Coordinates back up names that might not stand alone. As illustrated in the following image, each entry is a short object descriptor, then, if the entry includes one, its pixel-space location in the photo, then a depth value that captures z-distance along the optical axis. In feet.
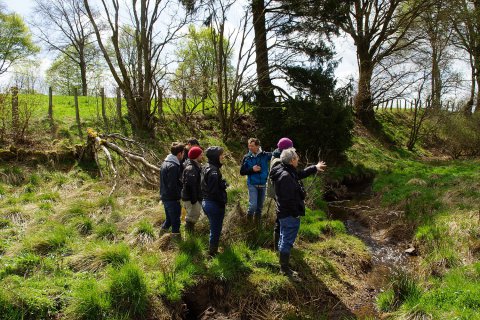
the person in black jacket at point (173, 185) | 21.30
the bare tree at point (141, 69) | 42.91
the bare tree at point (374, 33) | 62.75
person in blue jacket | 23.13
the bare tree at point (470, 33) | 60.15
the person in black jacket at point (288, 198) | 18.60
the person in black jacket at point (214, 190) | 19.48
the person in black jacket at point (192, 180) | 20.40
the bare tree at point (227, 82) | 45.37
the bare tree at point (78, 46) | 102.78
